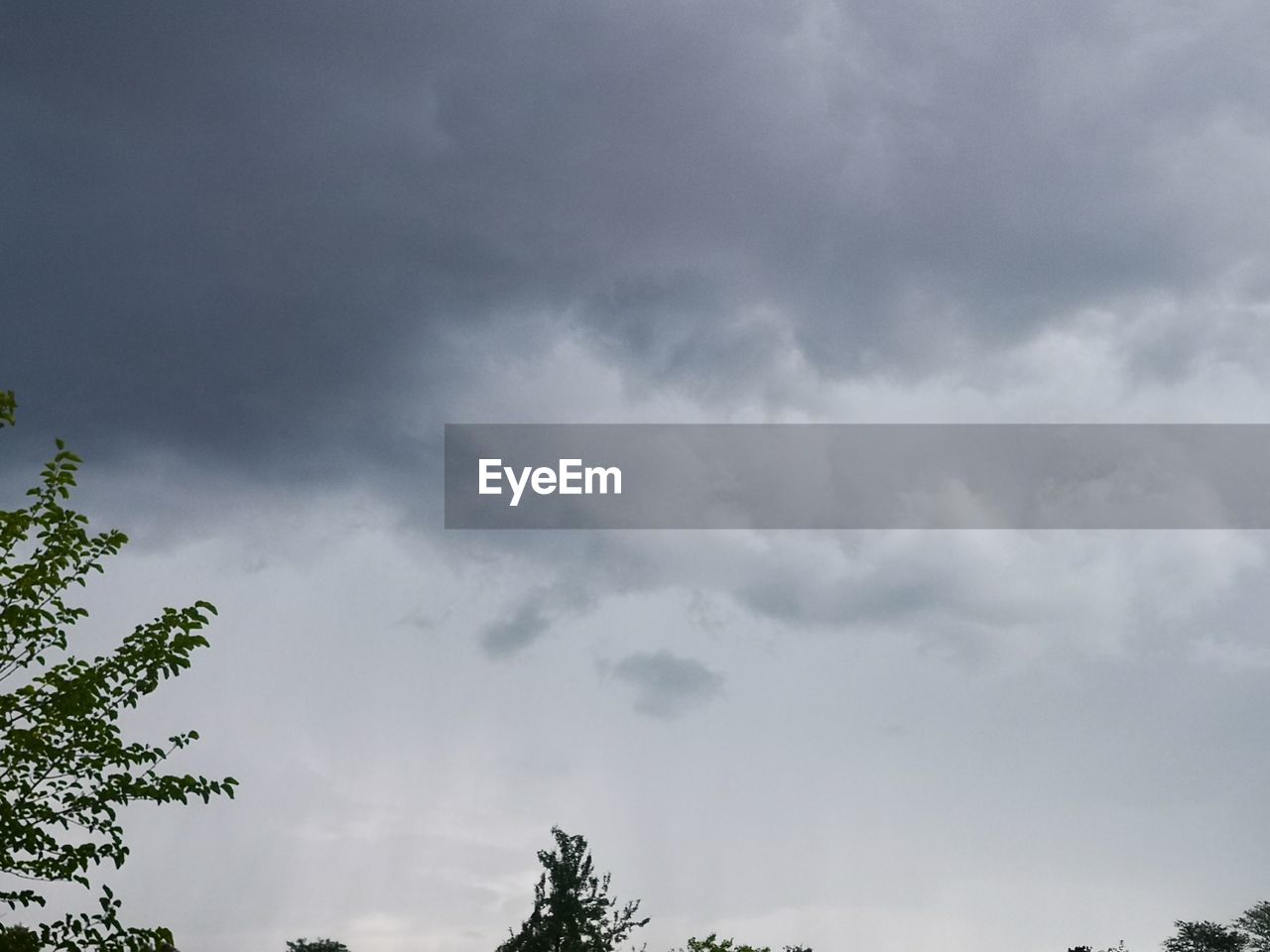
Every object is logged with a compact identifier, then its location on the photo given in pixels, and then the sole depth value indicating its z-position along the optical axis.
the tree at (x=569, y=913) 64.69
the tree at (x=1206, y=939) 98.31
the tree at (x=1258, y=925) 101.25
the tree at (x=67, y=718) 12.74
